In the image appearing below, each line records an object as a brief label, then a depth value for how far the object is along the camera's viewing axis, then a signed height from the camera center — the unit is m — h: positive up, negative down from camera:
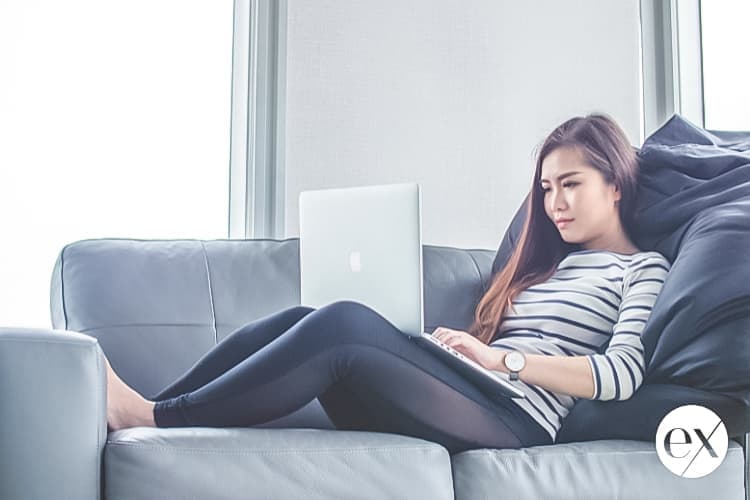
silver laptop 3.20 +0.15
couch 2.87 -0.15
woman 3.14 -0.02
